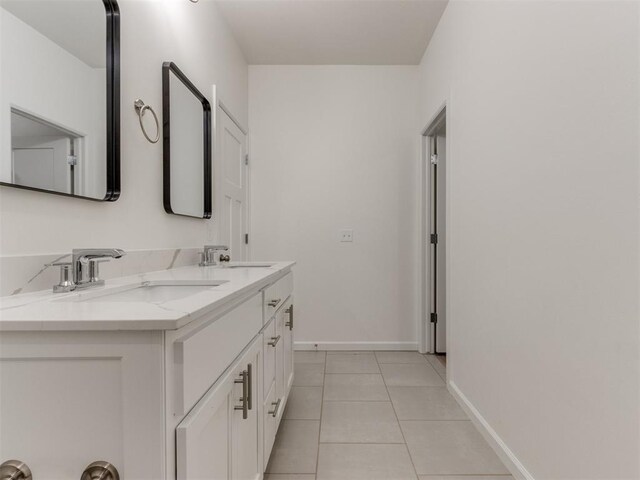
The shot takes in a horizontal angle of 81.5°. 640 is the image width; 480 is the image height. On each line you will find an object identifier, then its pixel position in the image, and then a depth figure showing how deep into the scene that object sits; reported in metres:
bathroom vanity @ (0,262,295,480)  0.60
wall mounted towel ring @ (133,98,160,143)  1.46
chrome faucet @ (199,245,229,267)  1.97
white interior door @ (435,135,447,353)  3.12
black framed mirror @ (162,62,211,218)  1.70
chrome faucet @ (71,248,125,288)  1.01
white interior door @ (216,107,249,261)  2.51
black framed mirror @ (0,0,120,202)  0.92
